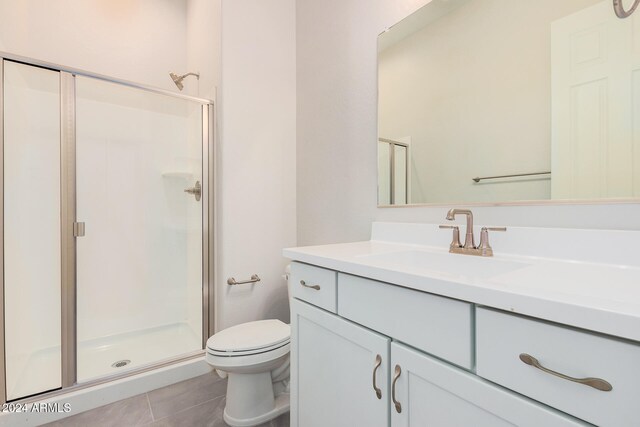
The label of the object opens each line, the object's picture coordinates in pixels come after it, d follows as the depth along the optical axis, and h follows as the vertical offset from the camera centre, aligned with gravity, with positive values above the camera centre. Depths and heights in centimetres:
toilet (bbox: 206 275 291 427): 129 -69
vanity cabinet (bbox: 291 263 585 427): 57 -37
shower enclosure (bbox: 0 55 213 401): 156 -9
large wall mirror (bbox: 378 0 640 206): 82 +38
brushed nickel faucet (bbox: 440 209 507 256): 99 -10
